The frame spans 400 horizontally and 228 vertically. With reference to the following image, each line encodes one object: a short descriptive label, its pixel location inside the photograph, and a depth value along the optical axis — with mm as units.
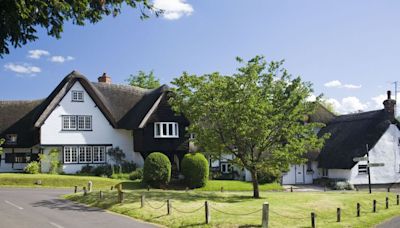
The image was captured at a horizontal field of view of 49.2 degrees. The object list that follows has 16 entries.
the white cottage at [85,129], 40625
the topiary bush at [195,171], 35844
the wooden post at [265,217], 17281
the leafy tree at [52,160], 38781
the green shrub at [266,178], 40584
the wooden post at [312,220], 18475
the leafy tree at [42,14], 11766
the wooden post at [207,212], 18234
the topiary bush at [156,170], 34312
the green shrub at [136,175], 38562
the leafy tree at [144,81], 68750
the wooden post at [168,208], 20158
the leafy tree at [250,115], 27438
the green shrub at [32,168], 37750
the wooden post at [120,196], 22877
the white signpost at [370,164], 30836
